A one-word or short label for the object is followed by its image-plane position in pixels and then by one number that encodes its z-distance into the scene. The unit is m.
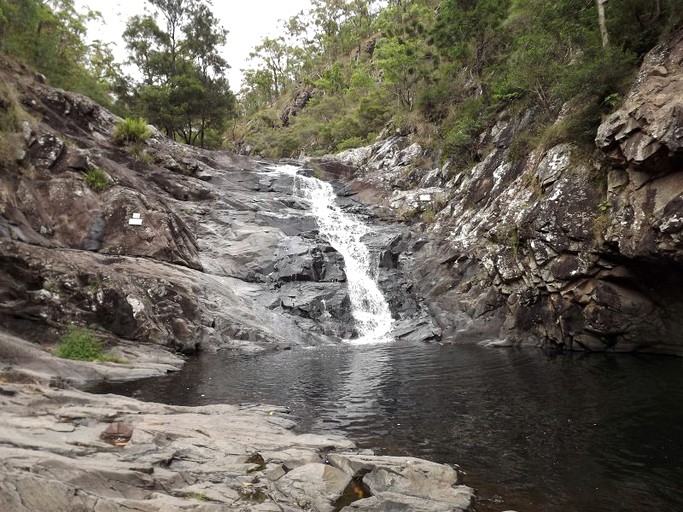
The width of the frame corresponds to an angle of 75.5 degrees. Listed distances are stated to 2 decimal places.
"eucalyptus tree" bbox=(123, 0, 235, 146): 33.38
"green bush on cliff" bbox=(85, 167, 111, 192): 18.97
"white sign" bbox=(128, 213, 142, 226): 18.75
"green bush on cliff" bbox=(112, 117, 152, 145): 24.50
